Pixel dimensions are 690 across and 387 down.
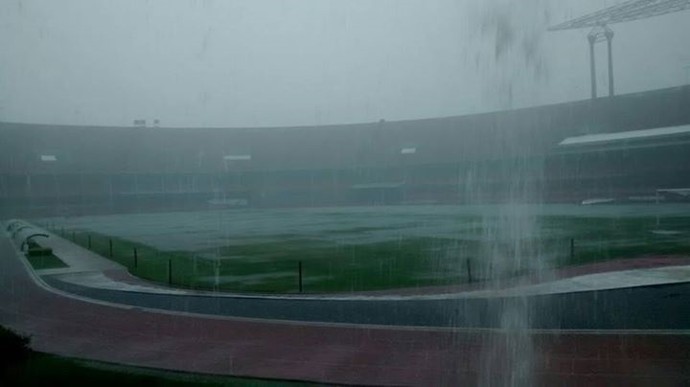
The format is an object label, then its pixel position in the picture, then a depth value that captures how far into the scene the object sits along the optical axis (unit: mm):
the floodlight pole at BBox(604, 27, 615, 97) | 65369
